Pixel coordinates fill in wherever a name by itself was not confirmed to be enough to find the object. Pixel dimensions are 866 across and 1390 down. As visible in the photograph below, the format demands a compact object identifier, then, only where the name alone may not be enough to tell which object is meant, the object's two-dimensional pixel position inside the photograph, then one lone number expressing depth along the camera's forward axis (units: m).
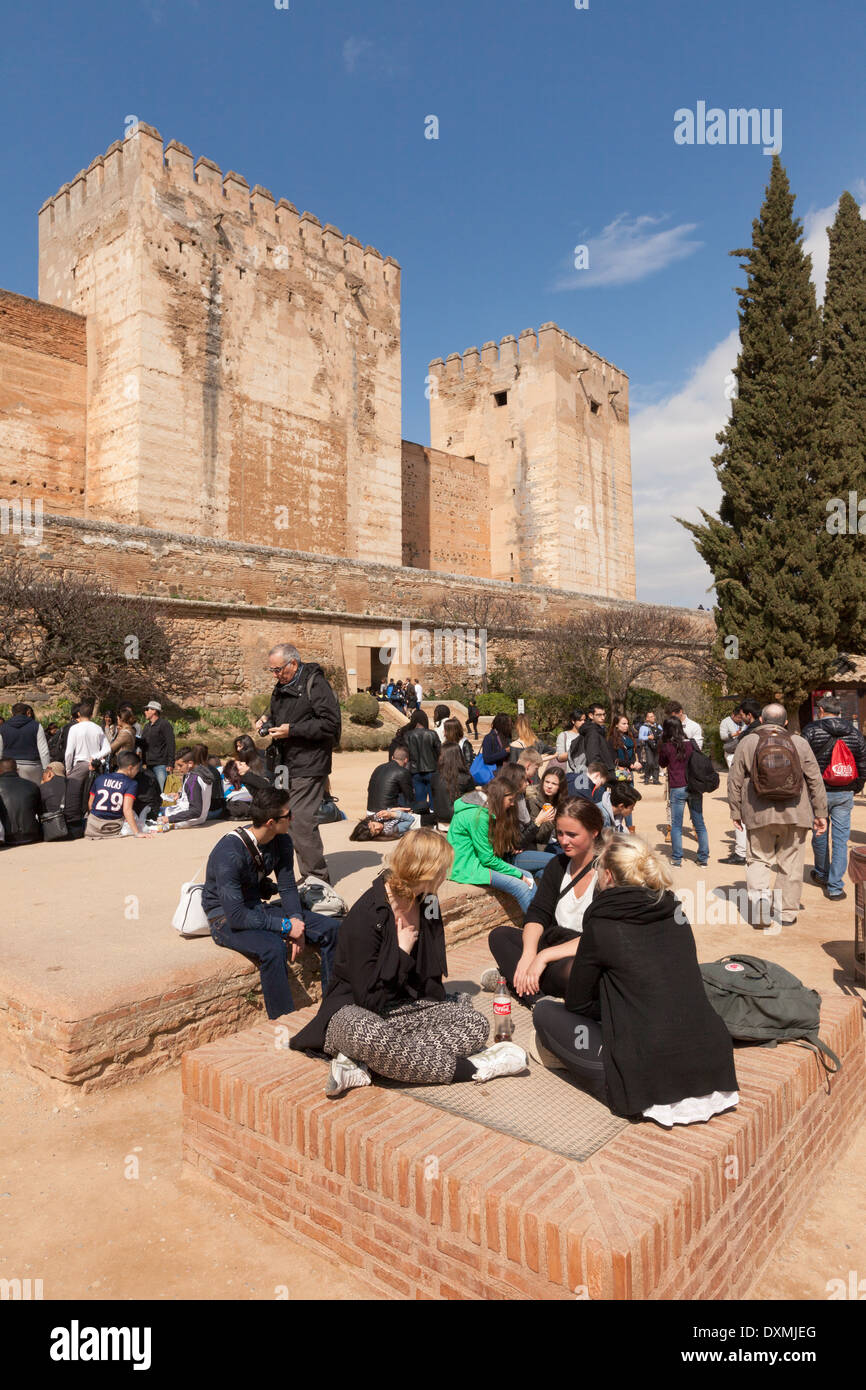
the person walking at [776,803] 5.94
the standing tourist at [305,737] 5.39
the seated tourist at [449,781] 7.68
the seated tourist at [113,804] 7.97
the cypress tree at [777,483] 16.03
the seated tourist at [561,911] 3.49
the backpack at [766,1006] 3.13
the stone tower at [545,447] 32.25
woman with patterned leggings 2.85
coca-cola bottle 3.36
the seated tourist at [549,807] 6.50
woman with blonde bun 2.55
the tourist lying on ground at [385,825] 7.74
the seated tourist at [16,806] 7.31
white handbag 4.48
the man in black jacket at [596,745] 8.33
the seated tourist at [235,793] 9.20
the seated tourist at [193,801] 8.77
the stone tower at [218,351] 19.81
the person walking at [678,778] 8.14
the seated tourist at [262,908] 4.12
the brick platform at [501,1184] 2.10
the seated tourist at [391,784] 7.95
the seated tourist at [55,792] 7.74
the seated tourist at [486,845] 5.65
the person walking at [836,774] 6.62
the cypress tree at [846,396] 16.06
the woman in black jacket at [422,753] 8.18
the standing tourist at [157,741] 9.52
